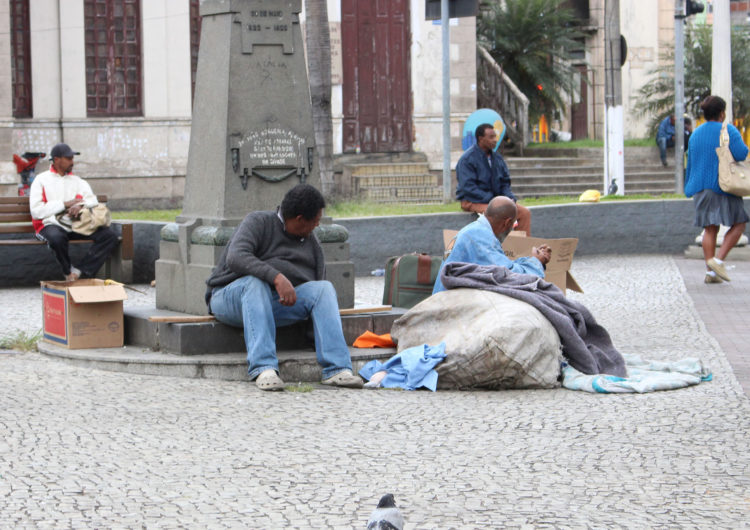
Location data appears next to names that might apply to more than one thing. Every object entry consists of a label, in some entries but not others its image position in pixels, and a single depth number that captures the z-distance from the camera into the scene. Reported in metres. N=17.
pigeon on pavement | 7.83
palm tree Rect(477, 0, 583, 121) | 53.56
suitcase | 17.41
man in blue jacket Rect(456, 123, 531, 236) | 22.89
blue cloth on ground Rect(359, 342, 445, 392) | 14.29
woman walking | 24.61
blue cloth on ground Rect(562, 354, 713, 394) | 14.20
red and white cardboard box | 15.64
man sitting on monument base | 14.27
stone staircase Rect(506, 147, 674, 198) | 45.03
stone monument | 16.31
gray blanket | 14.70
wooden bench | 24.83
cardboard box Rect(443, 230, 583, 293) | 18.02
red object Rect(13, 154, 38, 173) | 38.56
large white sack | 14.05
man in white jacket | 23.67
